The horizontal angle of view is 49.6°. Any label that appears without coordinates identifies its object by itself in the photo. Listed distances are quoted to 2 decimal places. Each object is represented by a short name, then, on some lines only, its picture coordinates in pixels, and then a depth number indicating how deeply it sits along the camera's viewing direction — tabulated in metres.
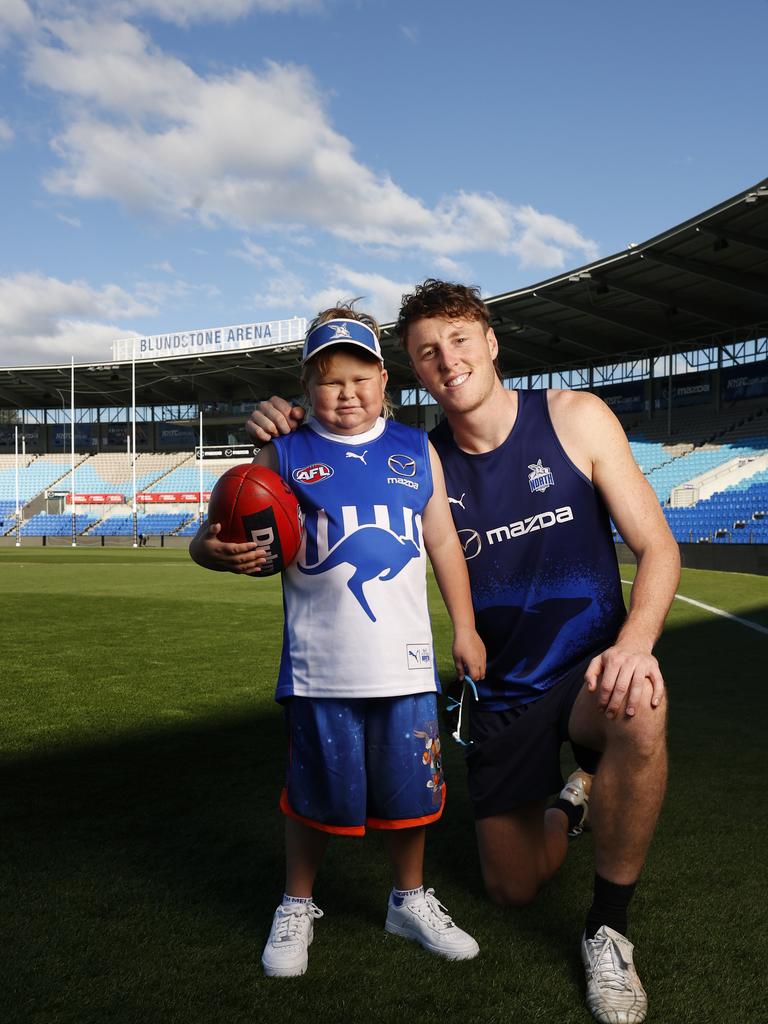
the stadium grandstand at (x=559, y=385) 28.02
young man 2.81
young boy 2.52
